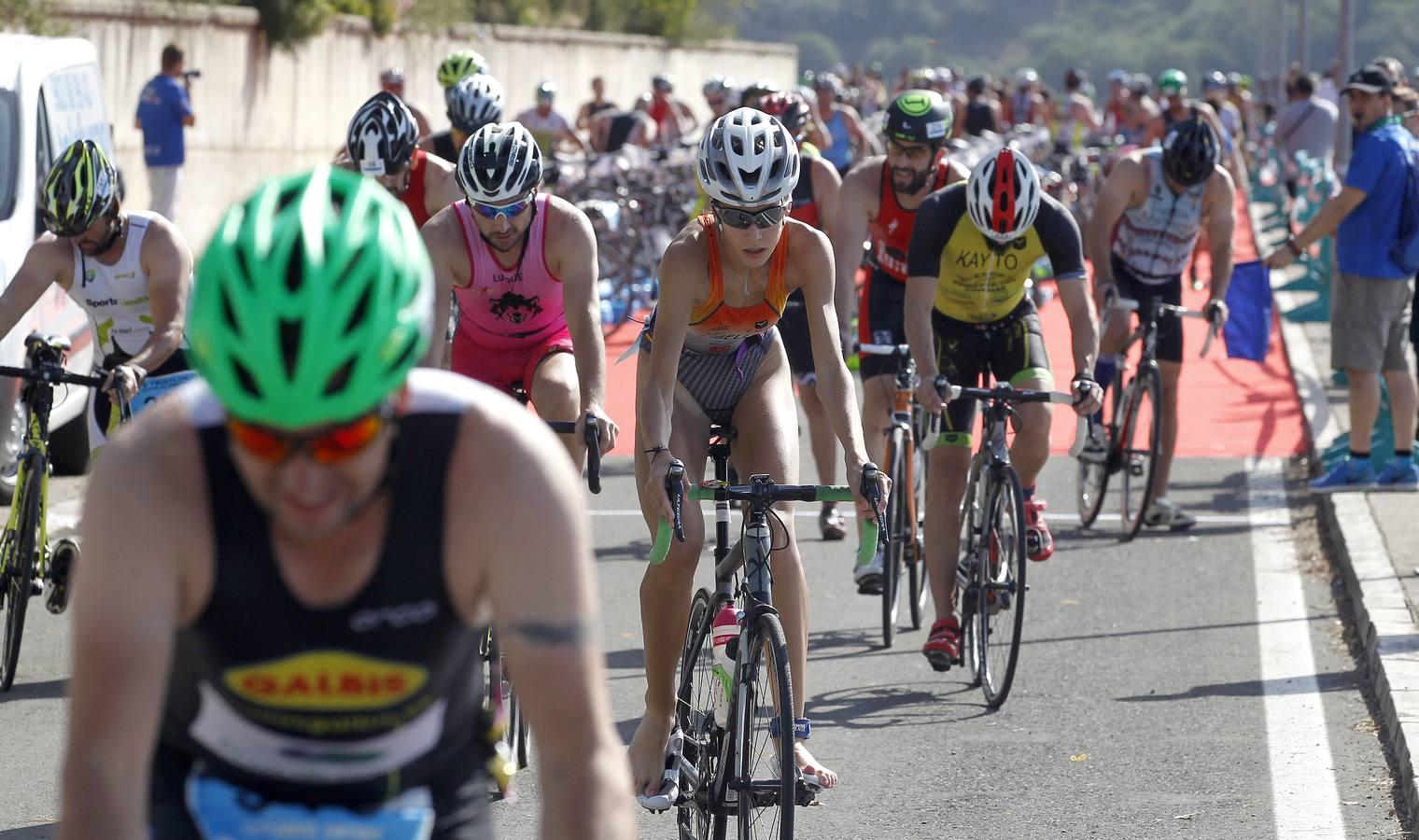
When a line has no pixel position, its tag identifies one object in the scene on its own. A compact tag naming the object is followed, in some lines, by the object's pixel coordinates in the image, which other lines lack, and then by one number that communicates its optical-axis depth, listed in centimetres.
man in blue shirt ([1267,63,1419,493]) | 2058
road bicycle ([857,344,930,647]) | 1605
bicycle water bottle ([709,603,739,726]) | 966
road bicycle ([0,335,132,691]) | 1374
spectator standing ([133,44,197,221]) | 3781
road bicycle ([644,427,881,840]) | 923
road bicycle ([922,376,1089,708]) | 1384
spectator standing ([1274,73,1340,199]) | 4837
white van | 1869
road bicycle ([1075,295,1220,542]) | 1950
